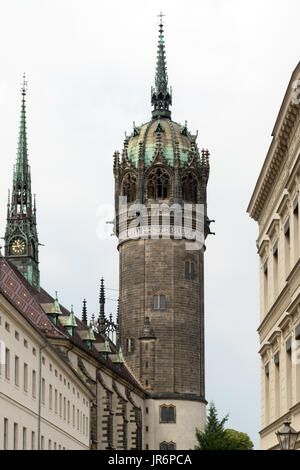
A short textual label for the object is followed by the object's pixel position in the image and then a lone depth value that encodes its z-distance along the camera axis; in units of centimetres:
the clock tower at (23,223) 10081
